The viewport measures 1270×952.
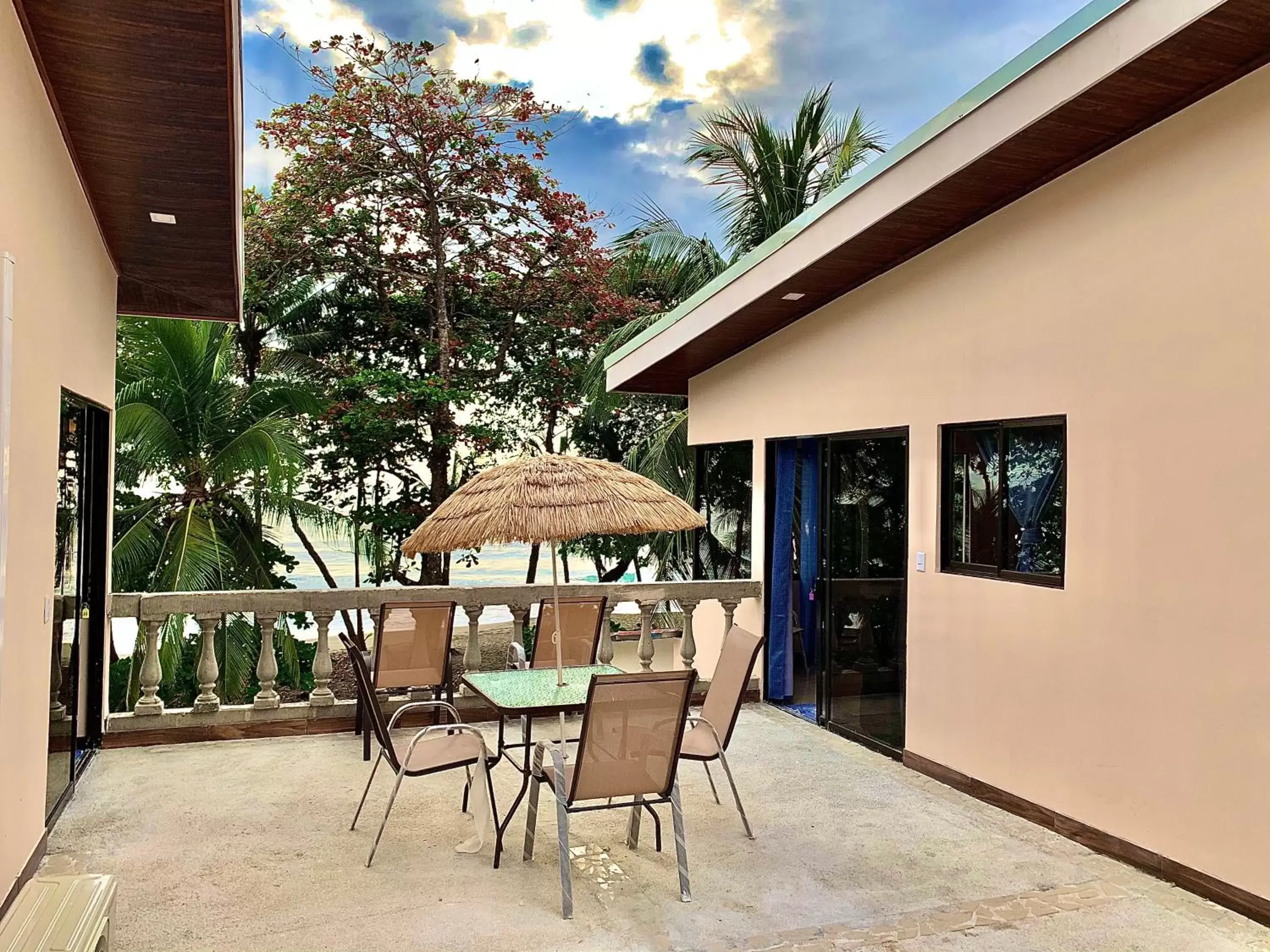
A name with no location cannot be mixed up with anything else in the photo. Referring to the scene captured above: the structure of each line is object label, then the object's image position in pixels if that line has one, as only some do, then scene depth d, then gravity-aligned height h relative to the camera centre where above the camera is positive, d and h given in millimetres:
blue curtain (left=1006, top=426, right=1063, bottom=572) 5195 +197
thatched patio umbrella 4832 +10
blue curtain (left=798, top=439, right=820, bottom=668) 7676 -236
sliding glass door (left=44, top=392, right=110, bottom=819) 5016 -519
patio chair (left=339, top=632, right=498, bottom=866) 4480 -1174
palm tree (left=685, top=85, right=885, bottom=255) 13125 +4940
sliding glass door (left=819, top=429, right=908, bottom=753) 6484 -530
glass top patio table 4590 -945
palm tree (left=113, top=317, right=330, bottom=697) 9172 +463
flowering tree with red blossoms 13086 +3791
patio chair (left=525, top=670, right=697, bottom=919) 3947 -1010
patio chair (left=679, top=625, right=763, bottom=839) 4816 -1005
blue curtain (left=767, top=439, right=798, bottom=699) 8008 -547
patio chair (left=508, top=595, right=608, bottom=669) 6164 -804
